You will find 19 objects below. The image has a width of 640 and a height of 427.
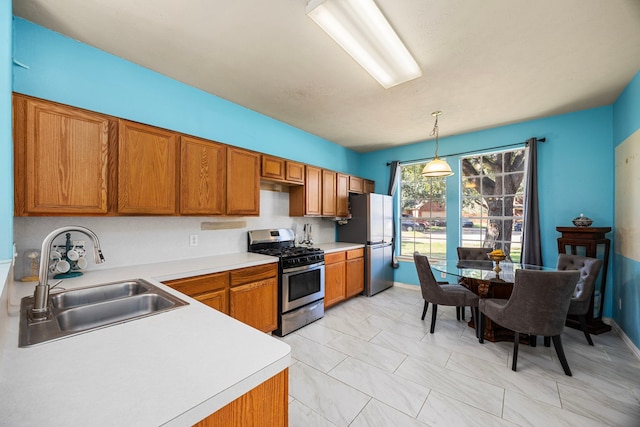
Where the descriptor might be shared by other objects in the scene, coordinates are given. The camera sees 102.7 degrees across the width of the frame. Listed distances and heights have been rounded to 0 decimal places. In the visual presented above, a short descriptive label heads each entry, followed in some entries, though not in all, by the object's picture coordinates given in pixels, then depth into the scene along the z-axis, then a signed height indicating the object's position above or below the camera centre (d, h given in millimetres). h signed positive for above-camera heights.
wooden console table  2906 -386
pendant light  3033 +520
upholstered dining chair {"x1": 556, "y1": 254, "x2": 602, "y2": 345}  2580 -790
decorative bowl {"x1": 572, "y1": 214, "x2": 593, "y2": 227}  3053 -98
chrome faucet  1155 -339
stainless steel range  2908 -798
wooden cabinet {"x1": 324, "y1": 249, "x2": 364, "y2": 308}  3602 -946
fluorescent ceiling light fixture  1635 +1300
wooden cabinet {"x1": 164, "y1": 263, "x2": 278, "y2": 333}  2197 -762
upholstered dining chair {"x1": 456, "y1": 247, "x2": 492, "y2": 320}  3648 -590
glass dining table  2689 -738
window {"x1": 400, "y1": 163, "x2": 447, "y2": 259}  4535 -3
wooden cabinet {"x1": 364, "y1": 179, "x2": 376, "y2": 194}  4980 +535
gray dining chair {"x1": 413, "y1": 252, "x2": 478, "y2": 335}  2844 -906
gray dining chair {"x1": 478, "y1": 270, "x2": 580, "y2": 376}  2082 -768
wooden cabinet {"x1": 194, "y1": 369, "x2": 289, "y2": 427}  692 -577
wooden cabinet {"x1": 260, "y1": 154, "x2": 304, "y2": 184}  3162 +562
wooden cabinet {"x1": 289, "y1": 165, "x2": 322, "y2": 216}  3713 +256
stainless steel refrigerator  4297 -368
